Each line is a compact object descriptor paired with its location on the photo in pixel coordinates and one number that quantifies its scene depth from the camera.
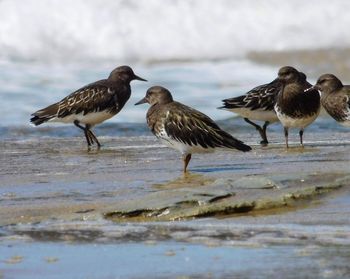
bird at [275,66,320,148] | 19.59
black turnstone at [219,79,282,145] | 21.19
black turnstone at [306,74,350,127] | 19.55
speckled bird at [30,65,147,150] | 21.44
